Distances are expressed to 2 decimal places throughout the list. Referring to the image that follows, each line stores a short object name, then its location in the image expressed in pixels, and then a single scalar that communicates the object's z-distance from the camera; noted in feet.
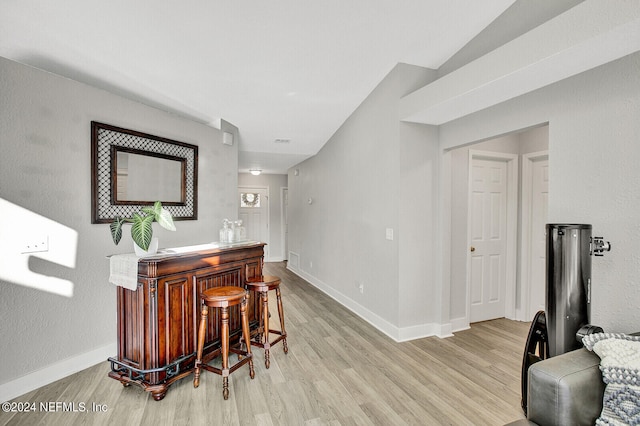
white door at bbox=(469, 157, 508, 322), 12.45
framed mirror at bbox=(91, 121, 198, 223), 8.86
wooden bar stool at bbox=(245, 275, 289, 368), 8.85
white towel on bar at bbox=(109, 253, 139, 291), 7.16
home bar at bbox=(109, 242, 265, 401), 7.21
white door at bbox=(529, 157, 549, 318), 12.16
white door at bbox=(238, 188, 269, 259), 25.73
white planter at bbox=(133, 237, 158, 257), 7.44
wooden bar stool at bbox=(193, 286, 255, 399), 7.46
